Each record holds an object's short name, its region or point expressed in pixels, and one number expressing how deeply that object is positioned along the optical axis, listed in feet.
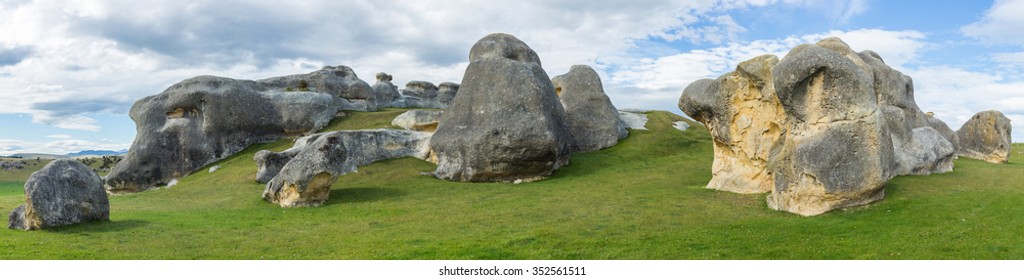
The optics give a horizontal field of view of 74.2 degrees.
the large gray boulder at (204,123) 126.41
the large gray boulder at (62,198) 64.28
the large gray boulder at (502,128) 101.09
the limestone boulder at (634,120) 146.51
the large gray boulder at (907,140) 92.58
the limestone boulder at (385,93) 193.88
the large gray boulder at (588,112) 130.82
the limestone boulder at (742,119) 81.71
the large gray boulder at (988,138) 136.05
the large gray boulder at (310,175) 83.82
